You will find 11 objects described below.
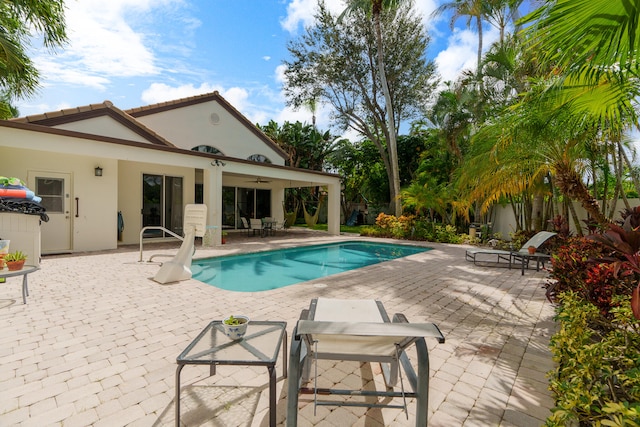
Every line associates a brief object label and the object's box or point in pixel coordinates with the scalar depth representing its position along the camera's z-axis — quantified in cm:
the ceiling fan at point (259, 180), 1662
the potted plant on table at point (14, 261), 466
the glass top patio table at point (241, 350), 209
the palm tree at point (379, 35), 1508
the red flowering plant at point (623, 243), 220
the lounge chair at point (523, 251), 802
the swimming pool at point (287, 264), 761
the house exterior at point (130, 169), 893
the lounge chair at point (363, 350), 195
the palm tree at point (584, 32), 184
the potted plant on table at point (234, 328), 263
